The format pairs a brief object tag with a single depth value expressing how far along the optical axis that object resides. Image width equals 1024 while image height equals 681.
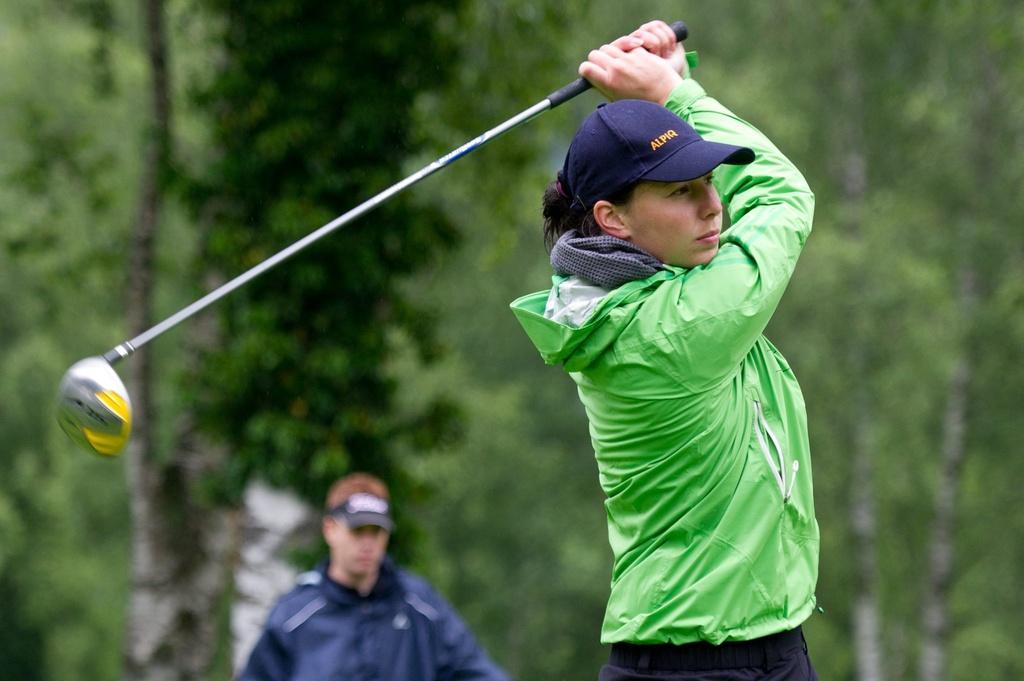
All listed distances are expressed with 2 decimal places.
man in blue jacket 11.58
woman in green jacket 6.03
